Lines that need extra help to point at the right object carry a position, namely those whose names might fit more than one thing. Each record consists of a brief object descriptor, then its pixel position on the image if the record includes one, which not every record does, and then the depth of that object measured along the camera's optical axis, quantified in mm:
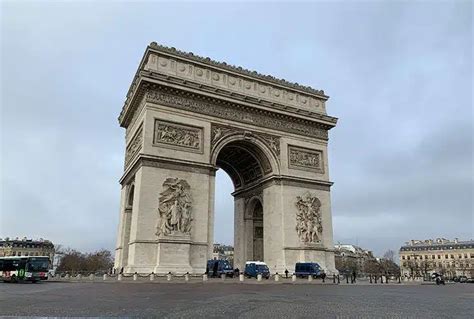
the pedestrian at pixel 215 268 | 25456
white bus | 25891
